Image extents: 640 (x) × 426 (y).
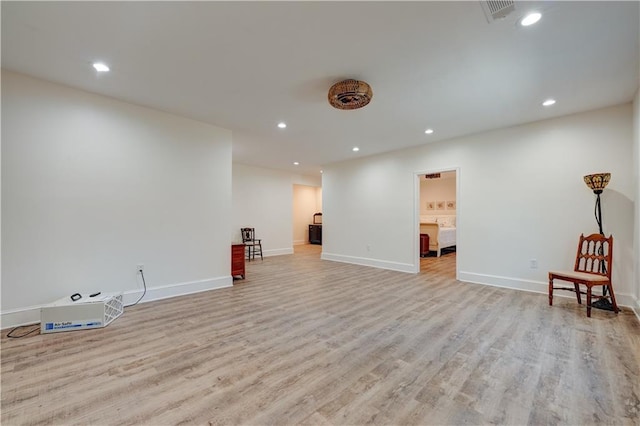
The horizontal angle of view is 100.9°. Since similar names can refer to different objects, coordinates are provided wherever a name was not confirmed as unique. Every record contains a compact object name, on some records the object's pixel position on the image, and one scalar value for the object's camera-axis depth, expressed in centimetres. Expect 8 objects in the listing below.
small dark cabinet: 1064
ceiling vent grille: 180
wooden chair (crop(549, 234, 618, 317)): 309
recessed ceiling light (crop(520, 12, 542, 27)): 192
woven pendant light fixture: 267
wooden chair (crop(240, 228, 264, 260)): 748
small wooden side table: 480
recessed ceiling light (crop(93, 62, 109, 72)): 259
